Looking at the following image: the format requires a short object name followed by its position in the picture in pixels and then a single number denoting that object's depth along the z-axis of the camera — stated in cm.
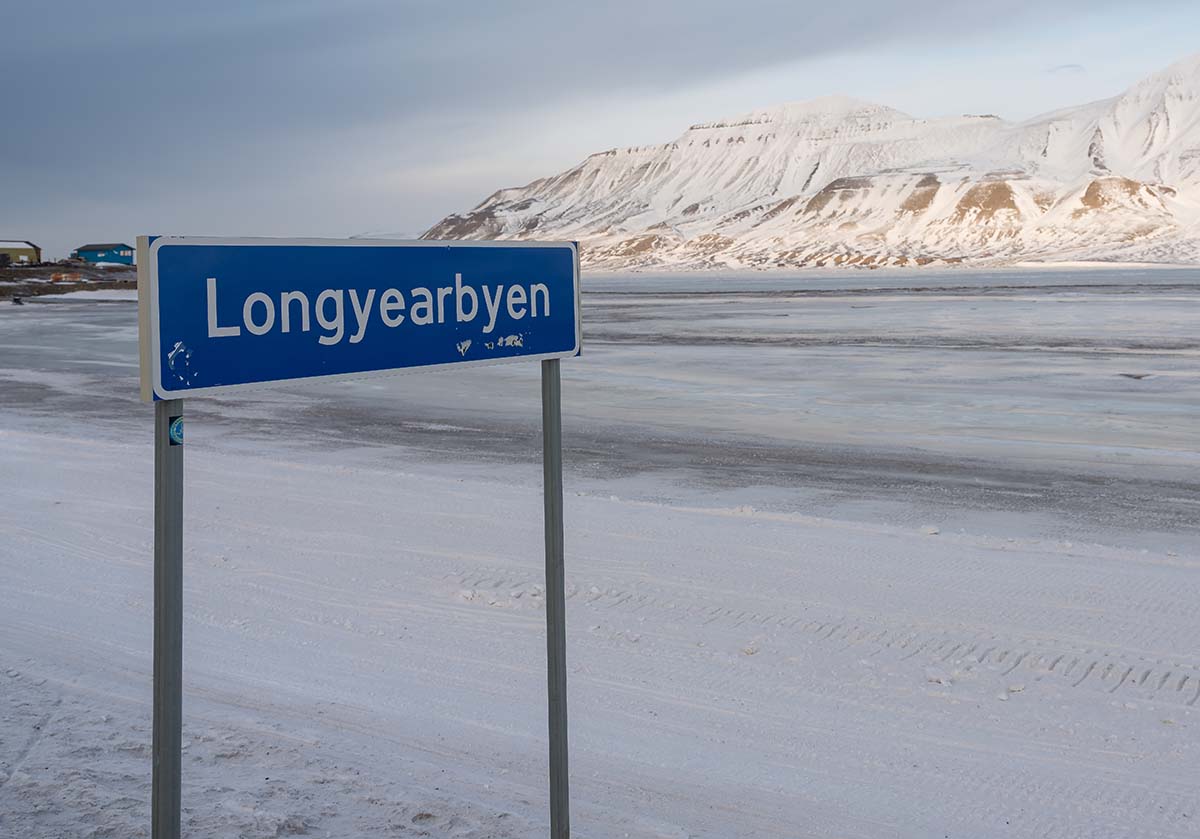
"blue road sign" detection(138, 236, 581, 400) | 191
